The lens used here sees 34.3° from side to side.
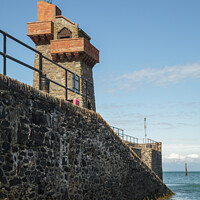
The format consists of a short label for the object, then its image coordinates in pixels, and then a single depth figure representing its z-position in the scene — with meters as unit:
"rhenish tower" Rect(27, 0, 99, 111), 27.59
